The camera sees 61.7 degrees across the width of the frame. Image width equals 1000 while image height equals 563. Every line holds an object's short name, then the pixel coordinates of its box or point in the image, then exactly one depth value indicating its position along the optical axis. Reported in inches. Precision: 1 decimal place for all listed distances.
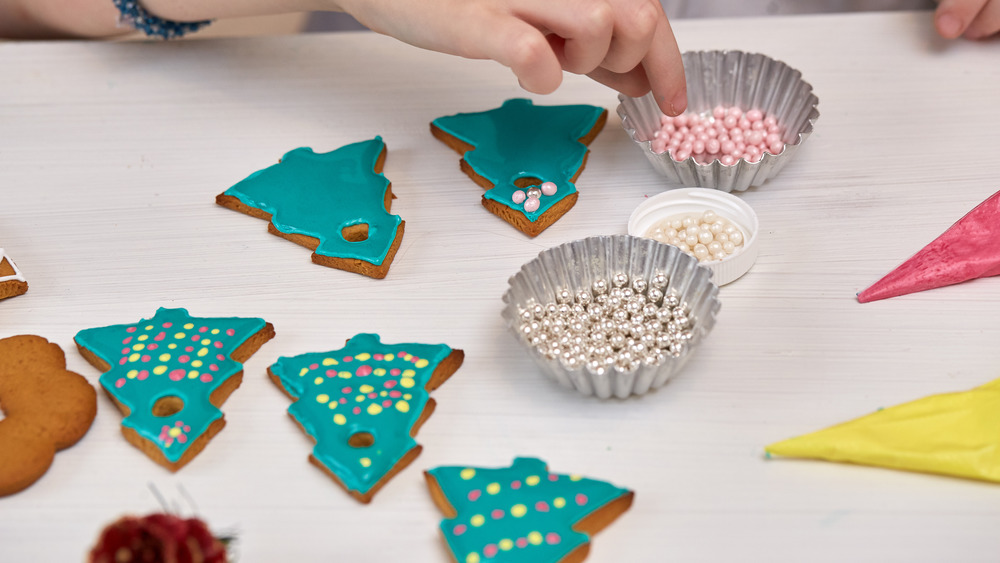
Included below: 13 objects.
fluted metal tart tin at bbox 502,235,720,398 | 27.2
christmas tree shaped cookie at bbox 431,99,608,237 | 34.7
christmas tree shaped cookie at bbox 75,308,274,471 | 26.7
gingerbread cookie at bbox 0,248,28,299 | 32.7
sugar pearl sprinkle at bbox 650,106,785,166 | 36.1
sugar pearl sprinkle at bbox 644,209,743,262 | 32.1
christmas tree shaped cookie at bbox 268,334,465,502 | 25.5
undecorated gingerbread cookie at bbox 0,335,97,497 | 26.0
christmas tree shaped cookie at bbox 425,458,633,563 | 23.0
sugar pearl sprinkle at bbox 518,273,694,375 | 27.9
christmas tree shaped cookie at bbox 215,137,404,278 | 33.4
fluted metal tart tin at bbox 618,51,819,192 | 34.9
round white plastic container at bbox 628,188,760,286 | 33.1
